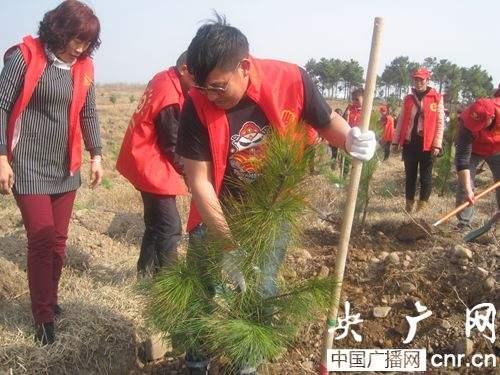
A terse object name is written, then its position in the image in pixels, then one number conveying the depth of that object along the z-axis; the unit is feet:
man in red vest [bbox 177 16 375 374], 5.30
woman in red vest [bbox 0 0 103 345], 7.04
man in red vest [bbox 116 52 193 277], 8.98
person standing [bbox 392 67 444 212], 17.12
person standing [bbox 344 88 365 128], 23.64
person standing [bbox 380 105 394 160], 34.13
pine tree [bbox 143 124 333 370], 5.05
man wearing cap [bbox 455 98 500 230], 13.03
